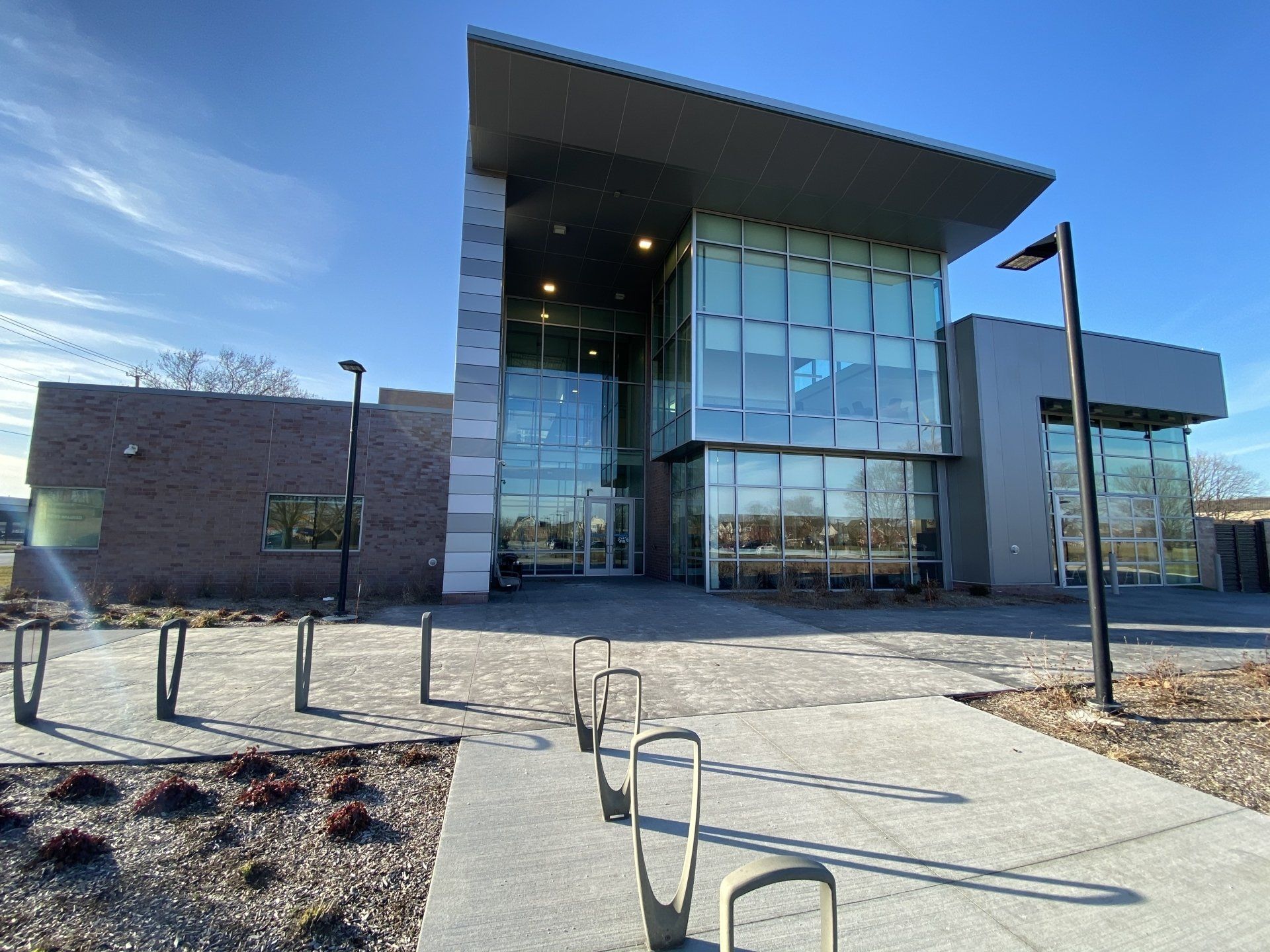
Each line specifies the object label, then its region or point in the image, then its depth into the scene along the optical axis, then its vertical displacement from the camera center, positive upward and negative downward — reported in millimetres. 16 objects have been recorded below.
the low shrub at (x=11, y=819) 3299 -1726
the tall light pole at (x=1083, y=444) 5422 +1062
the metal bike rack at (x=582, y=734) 4355 -1533
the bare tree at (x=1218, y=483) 42688 +5179
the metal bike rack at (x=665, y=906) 2221 -1490
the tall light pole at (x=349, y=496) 10633 +831
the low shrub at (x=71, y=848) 2939 -1698
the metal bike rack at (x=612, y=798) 3361 -1586
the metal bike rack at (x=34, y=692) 4879 -1416
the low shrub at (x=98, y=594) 12336 -1350
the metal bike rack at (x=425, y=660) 5496 -1212
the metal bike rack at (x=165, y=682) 4902 -1356
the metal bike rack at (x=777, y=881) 1457 -934
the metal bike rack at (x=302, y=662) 5301 -1219
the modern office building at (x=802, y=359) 13055 +5585
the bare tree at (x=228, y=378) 33125 +9755
